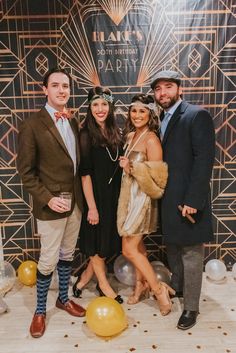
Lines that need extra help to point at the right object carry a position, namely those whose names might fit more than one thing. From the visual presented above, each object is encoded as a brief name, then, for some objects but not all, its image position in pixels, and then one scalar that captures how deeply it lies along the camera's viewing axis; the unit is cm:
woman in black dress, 254
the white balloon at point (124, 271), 296
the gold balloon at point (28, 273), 311
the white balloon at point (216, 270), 308
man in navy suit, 232
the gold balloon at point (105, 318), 233
